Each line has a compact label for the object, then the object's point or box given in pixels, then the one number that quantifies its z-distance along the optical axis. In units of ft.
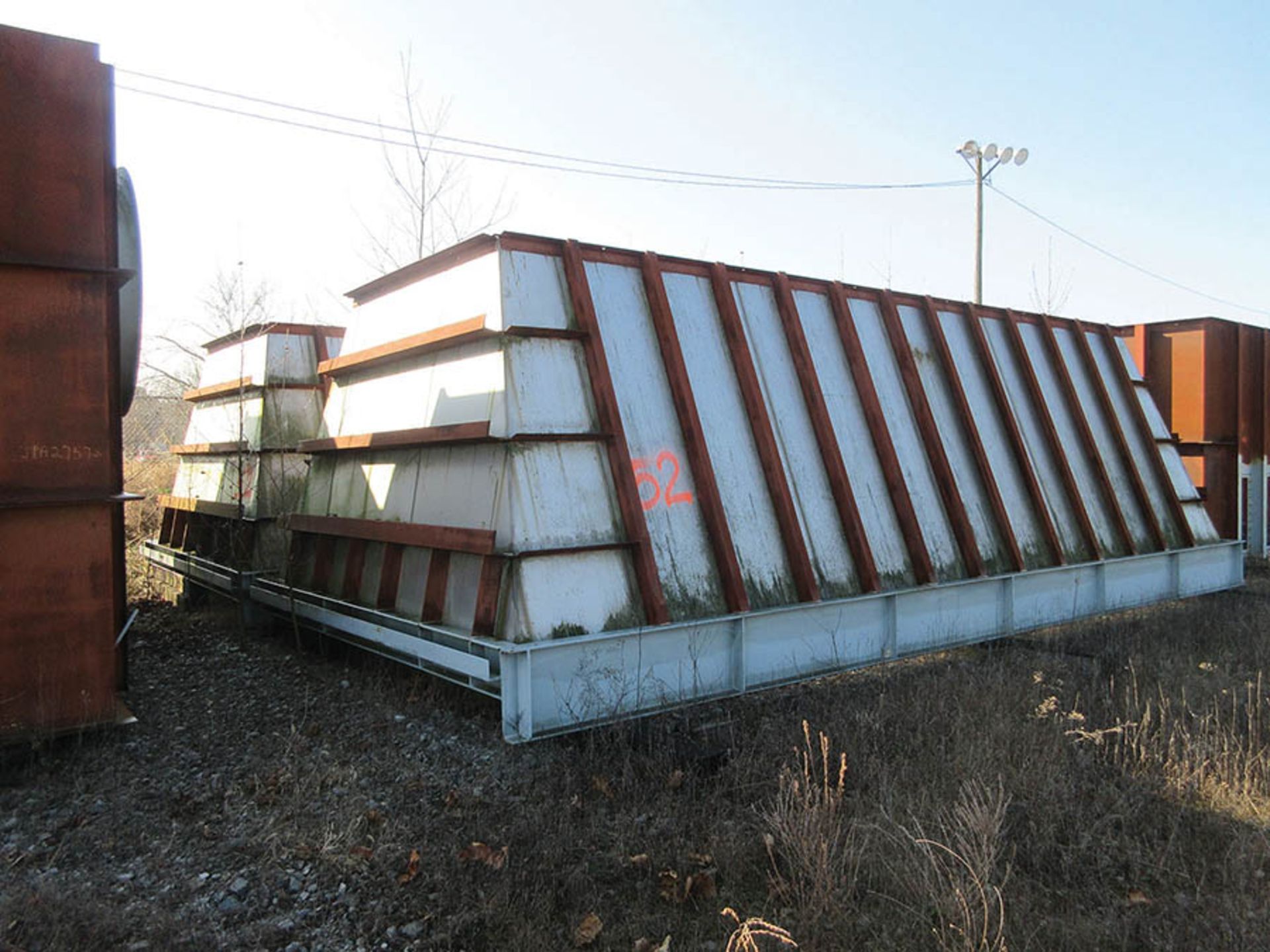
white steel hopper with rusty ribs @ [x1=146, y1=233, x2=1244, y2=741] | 17.60
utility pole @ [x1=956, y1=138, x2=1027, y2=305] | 72.69
